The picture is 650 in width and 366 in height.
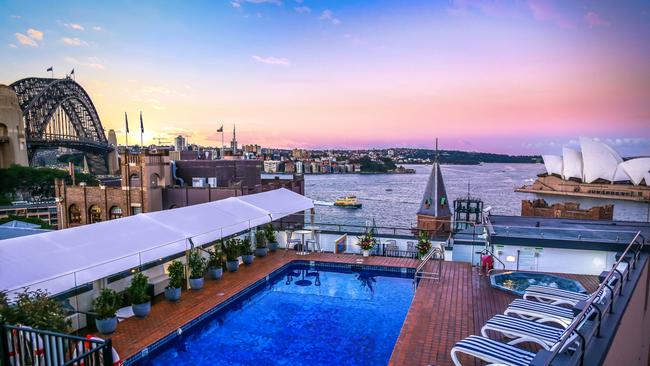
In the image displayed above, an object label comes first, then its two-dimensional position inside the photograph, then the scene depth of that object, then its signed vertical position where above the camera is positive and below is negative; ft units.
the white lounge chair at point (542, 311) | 19.76 -8.23
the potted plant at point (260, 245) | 44.39 -10.49
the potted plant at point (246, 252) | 41.01 -10.41
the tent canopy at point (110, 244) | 21.66 -6.25
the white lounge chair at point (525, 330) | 17.25 -8.16
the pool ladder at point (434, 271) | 35.19 -10.91
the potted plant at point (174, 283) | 30.63 -10.23
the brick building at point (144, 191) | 88.74 -8.77
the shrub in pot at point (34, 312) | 17.74 -7.45
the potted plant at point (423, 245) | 42.22 -9.77
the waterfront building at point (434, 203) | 84.33 -10.76
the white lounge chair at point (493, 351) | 15.01 -7.94
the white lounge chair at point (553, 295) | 23.11 -8.50
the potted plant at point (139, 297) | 27.30 -10.02
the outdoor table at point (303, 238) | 45.01 -9.83
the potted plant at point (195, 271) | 33.40 -10.09
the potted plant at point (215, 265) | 36.32 -10.50
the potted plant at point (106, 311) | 24.71 -10.06
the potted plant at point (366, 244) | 43.57 -10.00
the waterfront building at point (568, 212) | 137.50 -21.15
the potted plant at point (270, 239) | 46.96 -10.26
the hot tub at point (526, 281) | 29.79 -10.06
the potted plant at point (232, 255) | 38.55 -10.09
